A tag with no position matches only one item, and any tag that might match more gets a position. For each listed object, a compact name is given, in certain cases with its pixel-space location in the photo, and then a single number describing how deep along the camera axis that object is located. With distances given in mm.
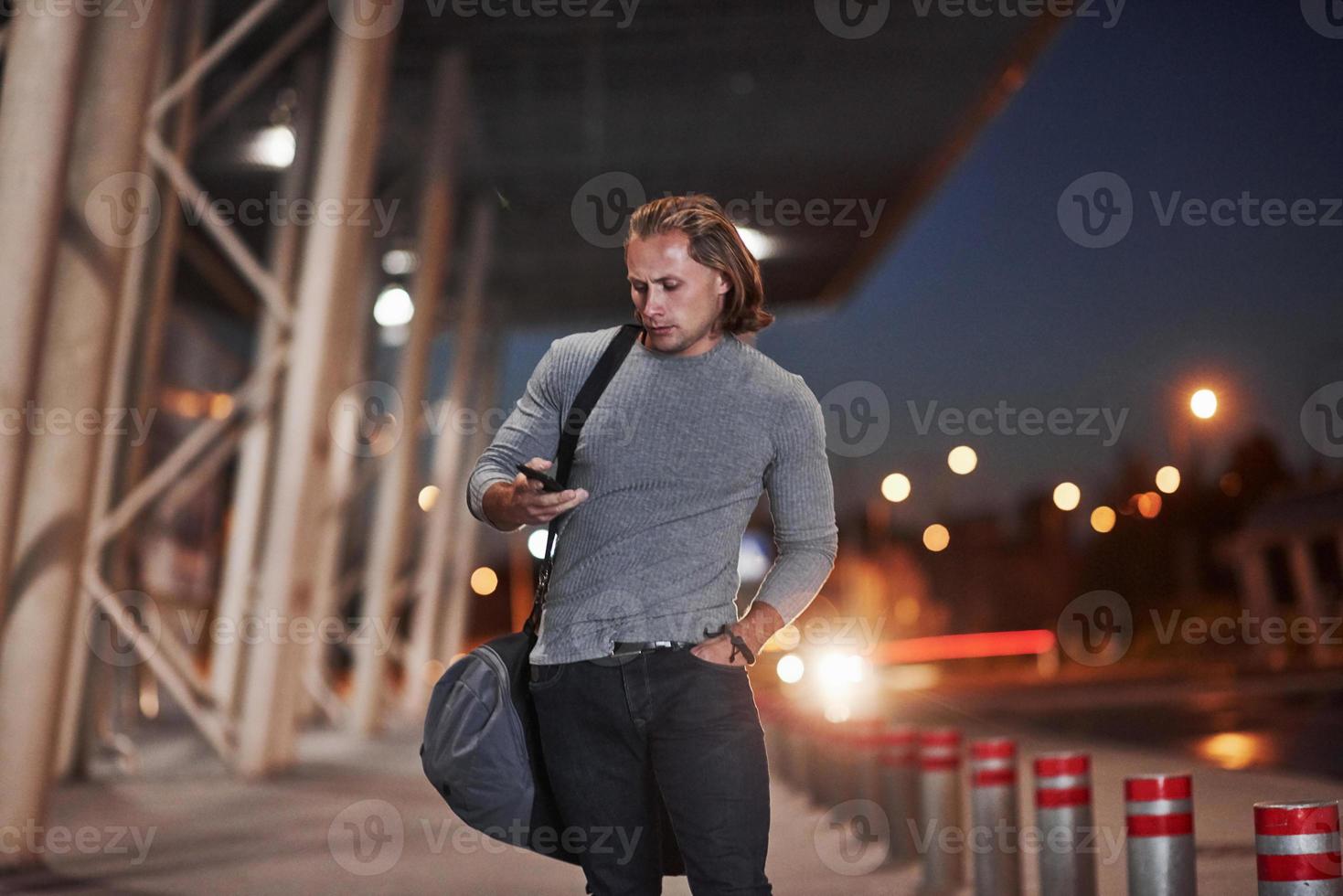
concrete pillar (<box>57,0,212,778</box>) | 14422
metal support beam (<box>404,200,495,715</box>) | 25953
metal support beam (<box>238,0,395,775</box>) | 13977
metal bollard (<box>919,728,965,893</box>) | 7664
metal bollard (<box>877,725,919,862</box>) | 8711
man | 3361
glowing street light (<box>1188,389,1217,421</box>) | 28016
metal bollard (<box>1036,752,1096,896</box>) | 6328
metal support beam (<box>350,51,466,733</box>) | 20062
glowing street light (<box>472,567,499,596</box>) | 105025
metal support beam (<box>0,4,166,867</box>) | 8391
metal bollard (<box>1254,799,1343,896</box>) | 4594
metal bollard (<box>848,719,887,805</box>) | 9492
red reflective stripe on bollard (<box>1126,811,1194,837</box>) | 5496
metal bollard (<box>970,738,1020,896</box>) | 6957
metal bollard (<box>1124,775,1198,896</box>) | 5488
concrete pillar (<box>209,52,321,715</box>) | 15594
